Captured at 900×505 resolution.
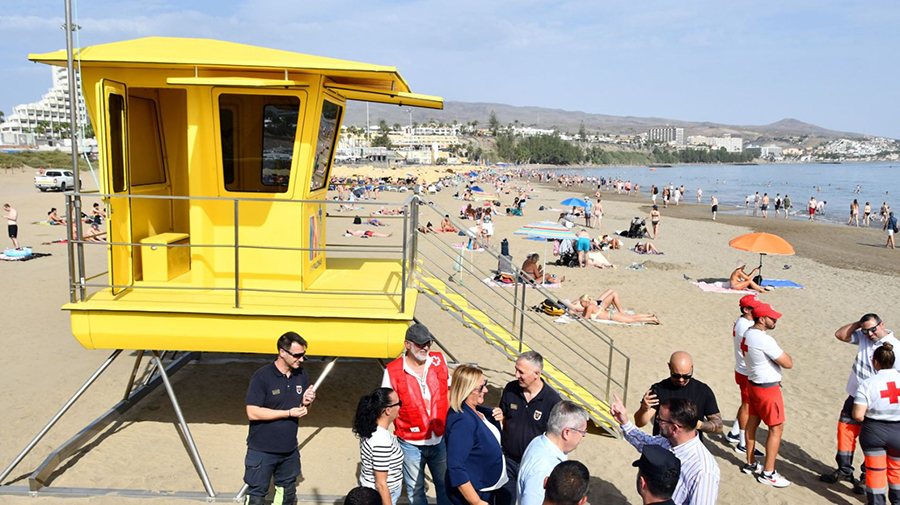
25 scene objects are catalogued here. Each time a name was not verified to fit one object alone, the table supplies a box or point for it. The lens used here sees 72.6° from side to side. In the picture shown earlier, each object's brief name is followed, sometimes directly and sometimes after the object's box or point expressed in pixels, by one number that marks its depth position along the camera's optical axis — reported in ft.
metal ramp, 22.43
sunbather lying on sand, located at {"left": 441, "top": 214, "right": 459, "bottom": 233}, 91.55
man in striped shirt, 12.45
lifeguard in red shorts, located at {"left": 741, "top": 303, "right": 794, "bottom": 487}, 20.59
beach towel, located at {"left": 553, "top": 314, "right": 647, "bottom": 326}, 44.45
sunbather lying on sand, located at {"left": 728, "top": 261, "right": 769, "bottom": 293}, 56.34
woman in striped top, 13.70
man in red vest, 15.61
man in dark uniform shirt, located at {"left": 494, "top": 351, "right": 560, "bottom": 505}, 14.67
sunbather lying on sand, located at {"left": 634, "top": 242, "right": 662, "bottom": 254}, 78.55
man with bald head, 16.34
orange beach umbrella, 51.88
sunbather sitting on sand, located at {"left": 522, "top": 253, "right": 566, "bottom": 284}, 53.21
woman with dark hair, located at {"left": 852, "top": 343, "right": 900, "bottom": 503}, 18.88
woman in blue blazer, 13.20
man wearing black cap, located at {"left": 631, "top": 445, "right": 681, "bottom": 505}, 10.82
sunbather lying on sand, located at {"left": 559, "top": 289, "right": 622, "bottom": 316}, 46.32
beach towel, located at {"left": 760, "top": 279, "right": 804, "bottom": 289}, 59.31
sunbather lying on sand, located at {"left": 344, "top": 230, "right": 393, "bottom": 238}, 81.95
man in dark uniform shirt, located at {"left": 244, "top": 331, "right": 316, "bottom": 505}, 15.52
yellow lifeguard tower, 19.45
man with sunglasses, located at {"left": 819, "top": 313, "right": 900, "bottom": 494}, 19.83
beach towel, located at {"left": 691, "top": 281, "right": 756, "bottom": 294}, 56.39
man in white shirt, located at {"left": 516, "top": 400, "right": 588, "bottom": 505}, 12.10
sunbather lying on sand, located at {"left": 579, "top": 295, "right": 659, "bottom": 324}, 44.65
